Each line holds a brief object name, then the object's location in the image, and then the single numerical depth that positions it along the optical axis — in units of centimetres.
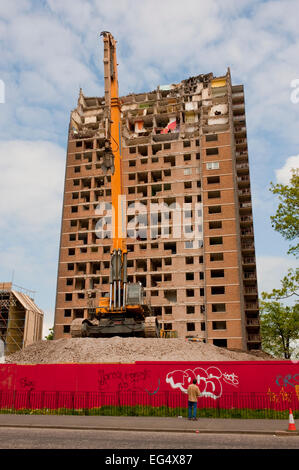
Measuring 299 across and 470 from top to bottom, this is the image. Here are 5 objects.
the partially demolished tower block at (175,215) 6375
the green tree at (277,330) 6019
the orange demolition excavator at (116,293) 3638
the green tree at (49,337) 8625
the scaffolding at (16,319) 6612
